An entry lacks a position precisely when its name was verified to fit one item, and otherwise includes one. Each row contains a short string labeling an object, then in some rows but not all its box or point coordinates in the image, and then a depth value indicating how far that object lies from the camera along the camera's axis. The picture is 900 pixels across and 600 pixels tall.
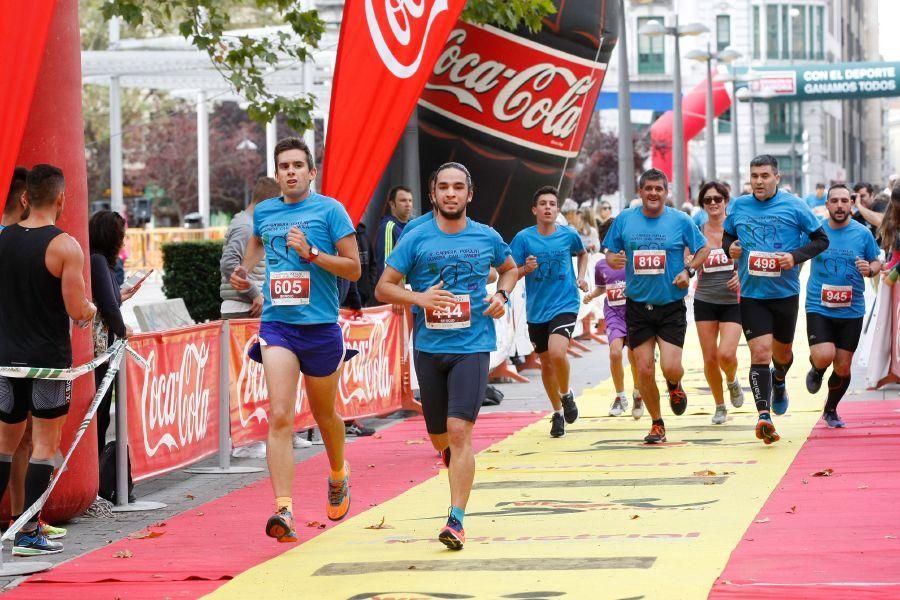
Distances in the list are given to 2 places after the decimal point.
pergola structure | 26.28
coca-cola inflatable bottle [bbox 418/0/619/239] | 17.06
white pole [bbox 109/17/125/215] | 28.77
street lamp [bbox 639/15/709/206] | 31.66
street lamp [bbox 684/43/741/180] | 38.78
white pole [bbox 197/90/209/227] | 35.31
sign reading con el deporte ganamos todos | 67.06
